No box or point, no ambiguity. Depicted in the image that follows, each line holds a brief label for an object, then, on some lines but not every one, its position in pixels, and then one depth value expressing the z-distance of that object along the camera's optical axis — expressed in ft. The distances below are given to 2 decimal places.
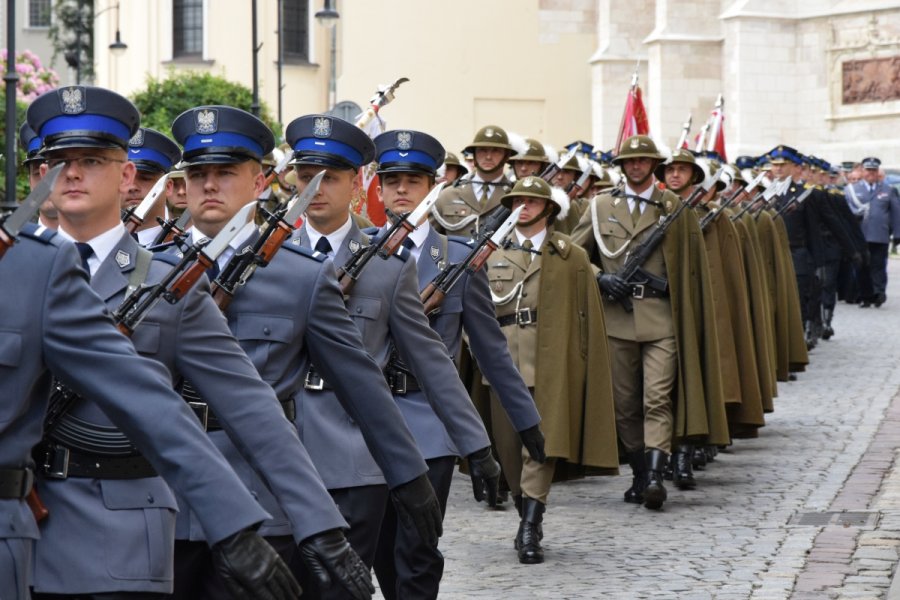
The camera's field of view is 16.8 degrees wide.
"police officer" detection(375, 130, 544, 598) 38.79
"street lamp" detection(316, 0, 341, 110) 150.34
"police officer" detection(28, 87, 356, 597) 21.25
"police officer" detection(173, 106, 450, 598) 26.82
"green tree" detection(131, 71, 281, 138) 171.86
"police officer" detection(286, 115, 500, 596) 32.47
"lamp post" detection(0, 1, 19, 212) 66.78
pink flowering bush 108.37
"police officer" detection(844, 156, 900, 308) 133.03
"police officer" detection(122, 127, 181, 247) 38.56
